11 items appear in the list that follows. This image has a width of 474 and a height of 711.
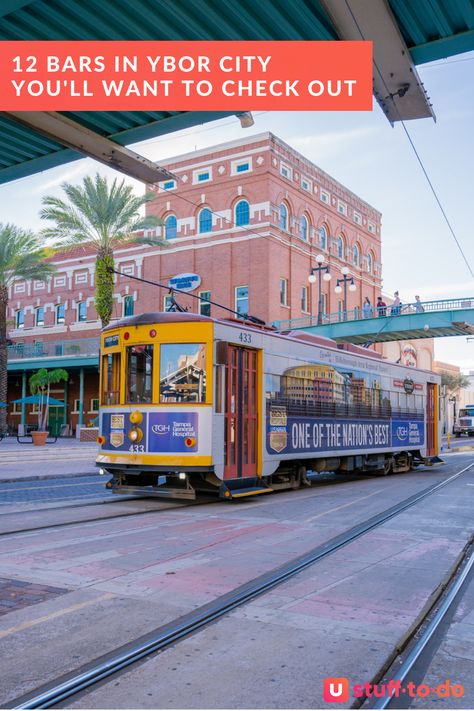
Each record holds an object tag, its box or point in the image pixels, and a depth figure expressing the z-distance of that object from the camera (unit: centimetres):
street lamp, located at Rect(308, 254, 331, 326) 3225
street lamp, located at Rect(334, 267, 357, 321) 3341
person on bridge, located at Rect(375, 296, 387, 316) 4108
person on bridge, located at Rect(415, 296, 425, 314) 3434
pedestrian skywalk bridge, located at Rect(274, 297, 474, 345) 3362
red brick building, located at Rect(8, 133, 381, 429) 4241
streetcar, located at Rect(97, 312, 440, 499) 1160
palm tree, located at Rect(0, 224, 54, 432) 3488
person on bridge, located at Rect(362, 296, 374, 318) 3616
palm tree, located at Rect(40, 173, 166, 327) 3241
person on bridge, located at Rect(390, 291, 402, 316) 3465
